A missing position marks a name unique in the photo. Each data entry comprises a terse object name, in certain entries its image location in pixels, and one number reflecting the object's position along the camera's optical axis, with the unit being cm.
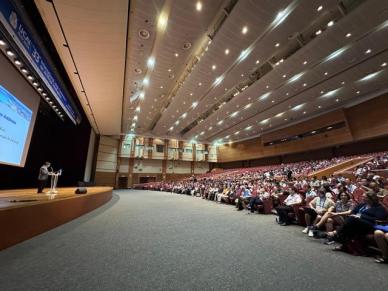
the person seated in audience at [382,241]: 219
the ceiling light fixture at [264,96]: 1247
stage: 249
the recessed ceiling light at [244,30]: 726
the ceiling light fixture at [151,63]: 884
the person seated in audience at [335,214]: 324
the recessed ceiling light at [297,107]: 1388
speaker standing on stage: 543
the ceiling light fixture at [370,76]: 991
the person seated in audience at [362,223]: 252
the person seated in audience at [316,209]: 351
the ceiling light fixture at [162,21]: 665
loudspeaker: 542
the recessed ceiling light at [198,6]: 623
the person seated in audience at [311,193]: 471
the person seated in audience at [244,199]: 638
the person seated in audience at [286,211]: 423
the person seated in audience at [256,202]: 582
